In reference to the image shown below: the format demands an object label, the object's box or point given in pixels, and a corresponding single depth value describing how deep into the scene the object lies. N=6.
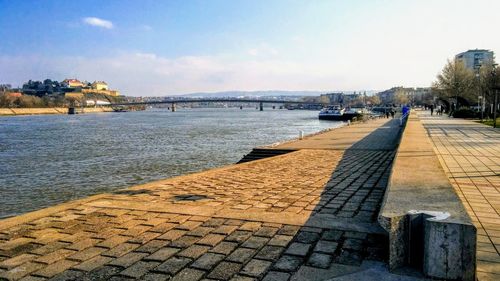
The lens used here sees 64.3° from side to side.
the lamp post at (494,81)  38.41
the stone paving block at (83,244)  4.67
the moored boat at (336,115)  83.25
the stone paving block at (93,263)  4.05
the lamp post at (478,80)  48.33
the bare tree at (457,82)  52.28
